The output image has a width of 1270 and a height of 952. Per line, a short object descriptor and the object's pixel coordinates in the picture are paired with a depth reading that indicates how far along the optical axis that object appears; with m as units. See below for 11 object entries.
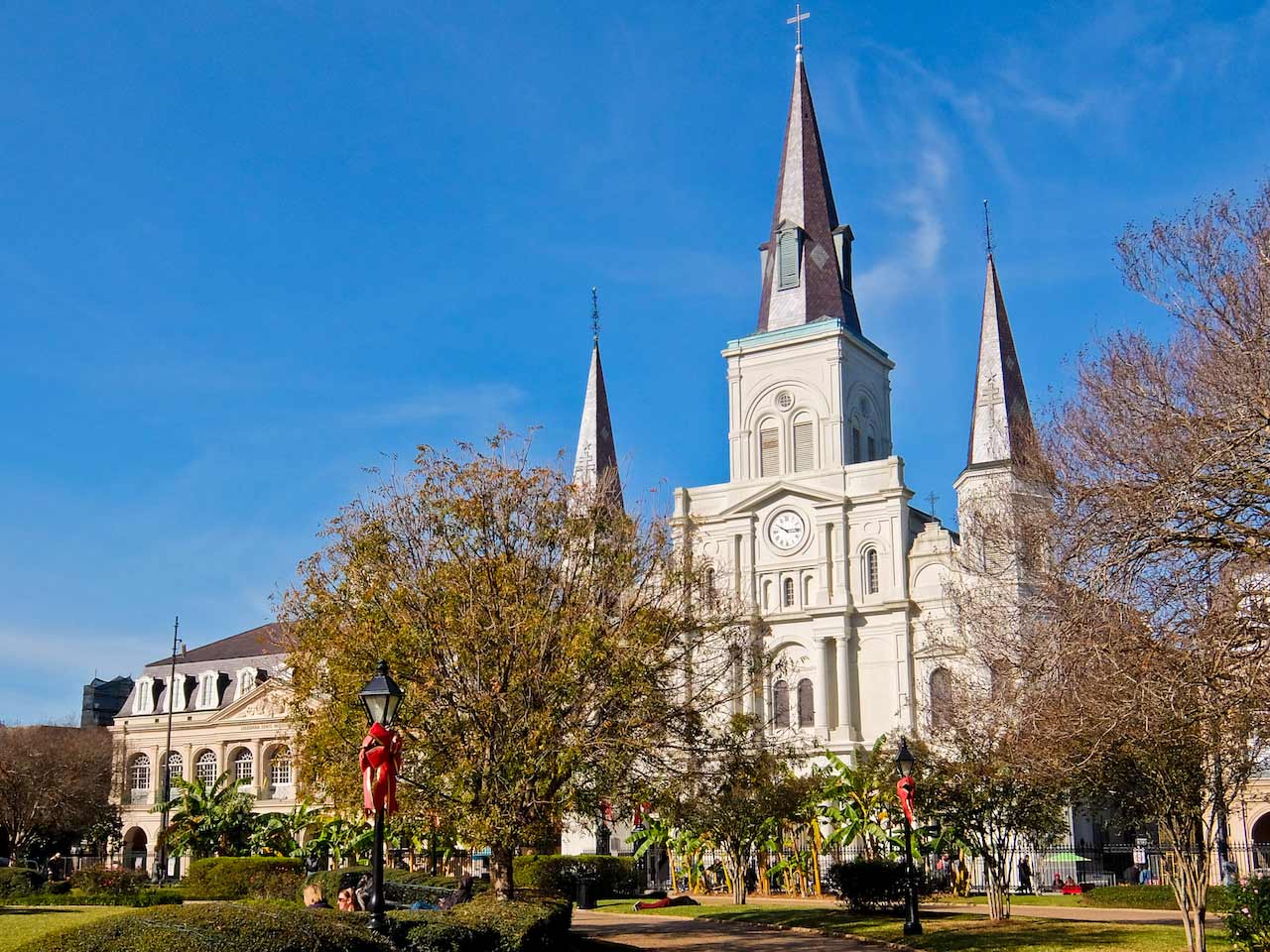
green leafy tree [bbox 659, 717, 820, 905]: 27.12
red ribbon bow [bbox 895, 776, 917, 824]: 26.49
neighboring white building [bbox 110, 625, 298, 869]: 71.06
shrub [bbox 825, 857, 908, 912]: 32.22
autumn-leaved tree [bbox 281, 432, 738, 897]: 22.56
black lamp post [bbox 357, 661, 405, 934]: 15.77
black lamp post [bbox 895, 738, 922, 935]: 25.67
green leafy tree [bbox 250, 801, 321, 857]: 49.66
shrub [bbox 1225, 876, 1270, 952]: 18.05
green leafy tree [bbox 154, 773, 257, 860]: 50.25
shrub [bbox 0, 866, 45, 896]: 33.34
